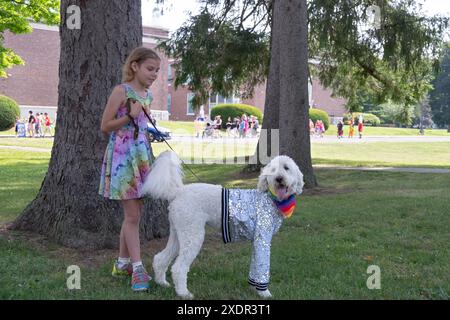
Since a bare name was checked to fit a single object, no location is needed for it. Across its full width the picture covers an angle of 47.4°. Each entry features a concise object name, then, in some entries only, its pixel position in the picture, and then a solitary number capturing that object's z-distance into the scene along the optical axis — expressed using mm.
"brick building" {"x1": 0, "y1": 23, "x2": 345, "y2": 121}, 42594
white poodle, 4078
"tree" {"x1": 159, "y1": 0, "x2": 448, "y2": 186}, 12523
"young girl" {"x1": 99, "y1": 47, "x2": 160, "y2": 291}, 4098
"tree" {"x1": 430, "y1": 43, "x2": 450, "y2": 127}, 80206
